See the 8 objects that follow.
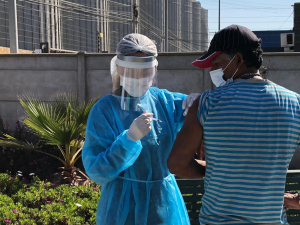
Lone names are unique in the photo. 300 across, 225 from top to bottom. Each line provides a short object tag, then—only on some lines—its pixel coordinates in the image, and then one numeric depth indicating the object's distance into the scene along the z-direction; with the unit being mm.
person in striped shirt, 1484
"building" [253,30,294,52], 38772
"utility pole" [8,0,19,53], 9516
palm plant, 4992
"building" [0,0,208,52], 27766
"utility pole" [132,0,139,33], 18541
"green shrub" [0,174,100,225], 3451
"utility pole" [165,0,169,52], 17150
